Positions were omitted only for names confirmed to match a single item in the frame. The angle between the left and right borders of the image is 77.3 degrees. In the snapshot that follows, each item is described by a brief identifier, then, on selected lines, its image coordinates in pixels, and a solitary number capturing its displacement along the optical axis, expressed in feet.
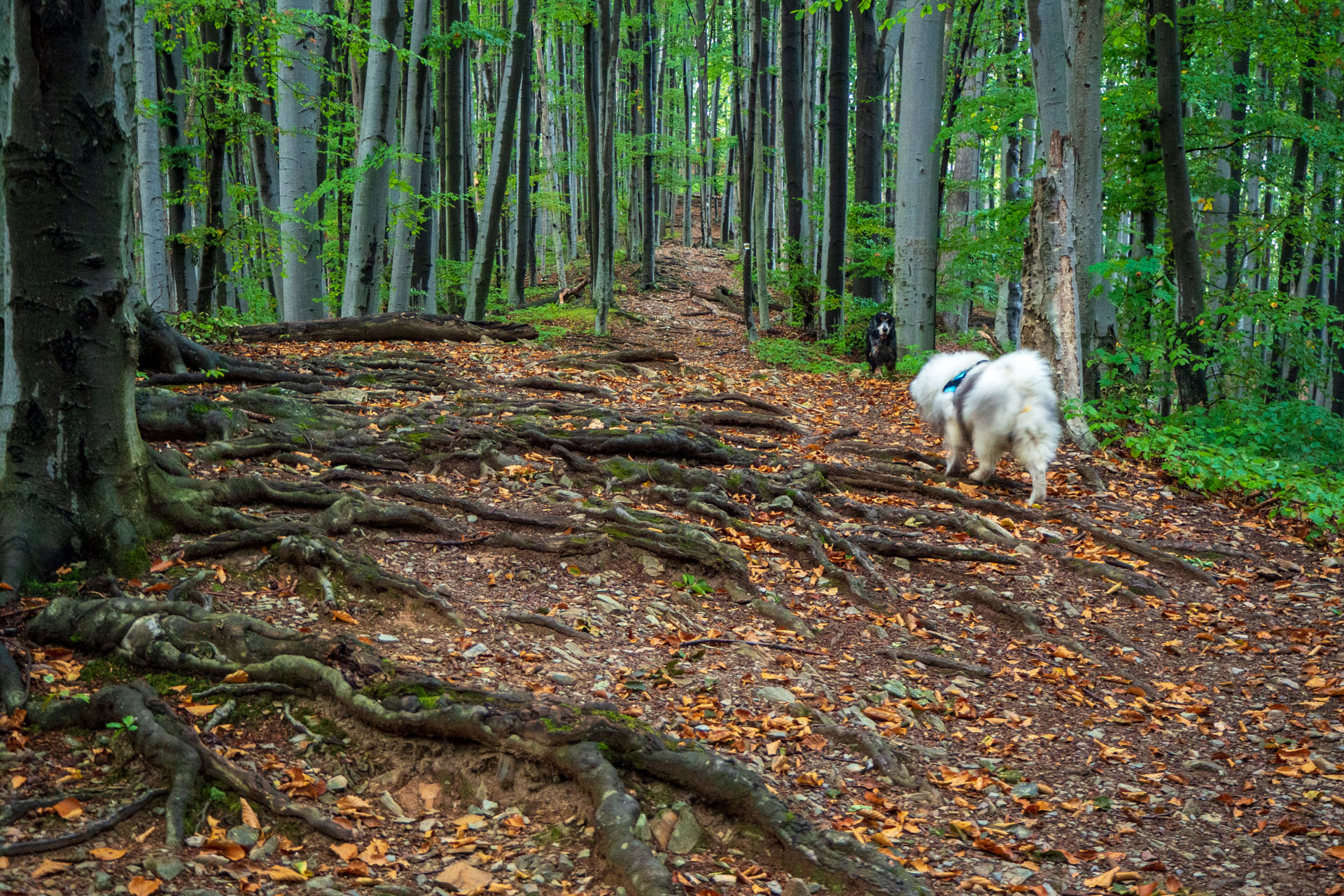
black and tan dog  42.04
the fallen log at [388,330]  37.42
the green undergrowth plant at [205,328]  32.99
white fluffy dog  24.02
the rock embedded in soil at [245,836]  9.28
